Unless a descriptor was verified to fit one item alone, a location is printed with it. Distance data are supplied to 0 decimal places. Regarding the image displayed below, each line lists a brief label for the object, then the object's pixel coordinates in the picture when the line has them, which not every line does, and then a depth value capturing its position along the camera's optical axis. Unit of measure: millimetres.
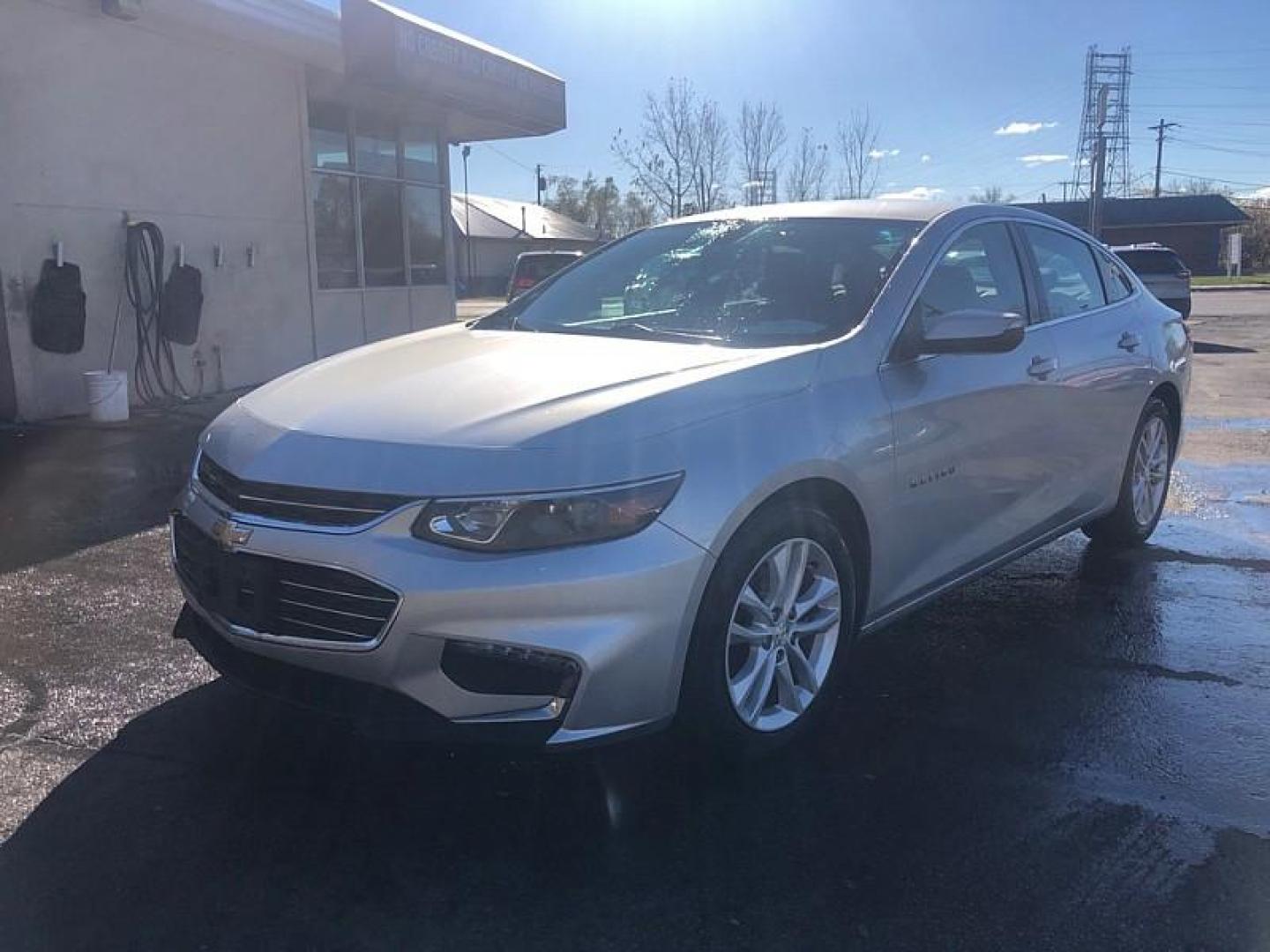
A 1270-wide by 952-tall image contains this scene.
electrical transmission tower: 59562
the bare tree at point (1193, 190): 95581
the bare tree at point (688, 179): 30188
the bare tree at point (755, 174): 30609
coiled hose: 10633
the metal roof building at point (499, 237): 59875
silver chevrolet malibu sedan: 2785
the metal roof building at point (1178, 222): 63500
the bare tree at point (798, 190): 31609
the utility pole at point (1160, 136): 91500
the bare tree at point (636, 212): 37988
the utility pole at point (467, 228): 55669
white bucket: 9797
